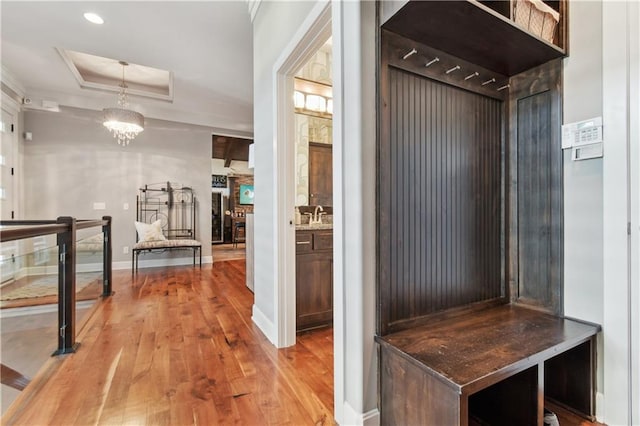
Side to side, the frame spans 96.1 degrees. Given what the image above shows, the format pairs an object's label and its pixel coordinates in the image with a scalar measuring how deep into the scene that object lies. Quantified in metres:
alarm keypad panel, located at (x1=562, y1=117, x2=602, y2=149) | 1.41
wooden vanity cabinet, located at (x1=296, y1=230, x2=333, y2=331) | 2.41
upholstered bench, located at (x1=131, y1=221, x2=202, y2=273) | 4.76
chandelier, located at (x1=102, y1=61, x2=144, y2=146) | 3.79
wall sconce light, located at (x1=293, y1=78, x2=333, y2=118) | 3.05
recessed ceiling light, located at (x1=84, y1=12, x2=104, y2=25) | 2.78
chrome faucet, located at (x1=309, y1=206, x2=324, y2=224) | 3.13
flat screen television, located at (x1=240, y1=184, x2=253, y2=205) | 10.92
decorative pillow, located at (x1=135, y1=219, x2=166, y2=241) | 4.91
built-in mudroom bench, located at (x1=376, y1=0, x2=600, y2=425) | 1.22
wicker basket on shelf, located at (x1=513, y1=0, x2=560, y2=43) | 1.41
